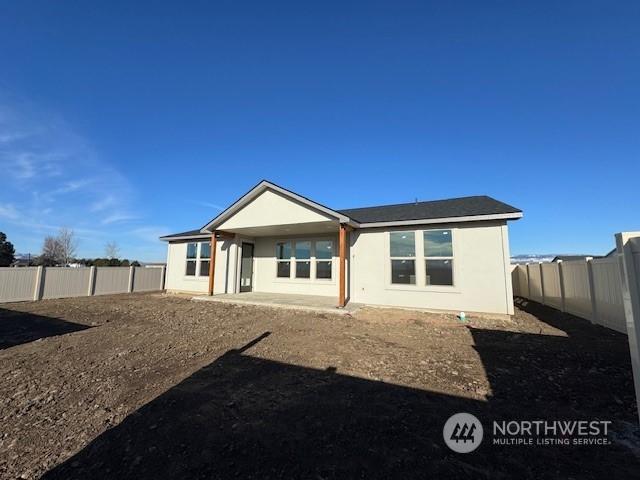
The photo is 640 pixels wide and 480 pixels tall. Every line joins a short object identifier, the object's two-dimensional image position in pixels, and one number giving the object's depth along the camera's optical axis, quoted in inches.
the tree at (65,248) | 1651.1
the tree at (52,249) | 1618.1
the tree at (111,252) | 1887.6
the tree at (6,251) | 1167.2
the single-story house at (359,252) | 373.4
